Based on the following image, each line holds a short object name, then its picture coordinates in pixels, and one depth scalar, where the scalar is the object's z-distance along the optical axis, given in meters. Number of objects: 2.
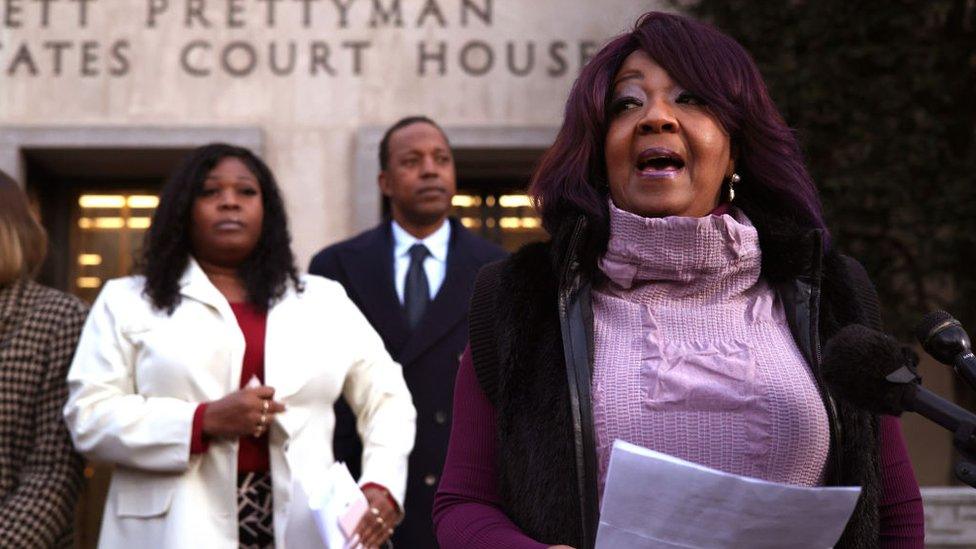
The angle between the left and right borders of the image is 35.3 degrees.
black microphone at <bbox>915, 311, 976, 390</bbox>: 1.98
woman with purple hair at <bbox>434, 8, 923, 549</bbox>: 2.39
